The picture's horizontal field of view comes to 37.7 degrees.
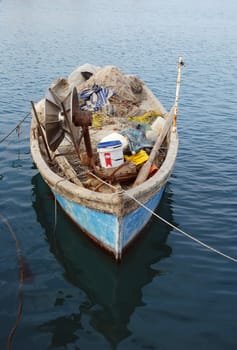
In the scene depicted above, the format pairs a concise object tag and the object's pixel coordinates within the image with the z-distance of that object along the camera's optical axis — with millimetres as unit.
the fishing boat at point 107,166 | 7238
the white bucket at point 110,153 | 8234
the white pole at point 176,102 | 10320
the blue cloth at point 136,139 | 9480
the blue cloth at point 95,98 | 12719
